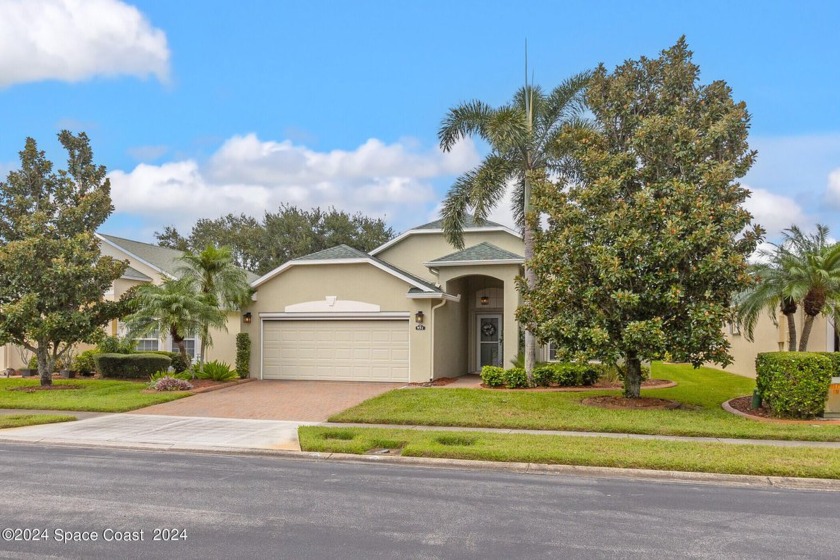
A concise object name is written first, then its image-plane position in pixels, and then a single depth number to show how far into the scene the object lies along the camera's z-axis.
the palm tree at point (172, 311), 19.64
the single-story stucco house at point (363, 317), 21.14
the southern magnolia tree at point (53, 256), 19.02
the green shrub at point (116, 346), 22.77
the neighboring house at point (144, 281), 24.47
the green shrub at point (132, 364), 22.38
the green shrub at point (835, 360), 16.02
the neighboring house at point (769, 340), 19.94
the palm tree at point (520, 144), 18.89
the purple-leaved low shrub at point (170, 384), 18.78
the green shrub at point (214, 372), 21.06
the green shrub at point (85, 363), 23.19
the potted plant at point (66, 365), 22.86
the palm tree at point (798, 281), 15.75
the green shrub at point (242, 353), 22.19
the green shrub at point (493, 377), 18.77
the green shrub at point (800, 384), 13.48
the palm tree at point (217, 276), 21.70
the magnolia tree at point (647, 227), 13.96
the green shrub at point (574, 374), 19.00
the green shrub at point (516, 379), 18.61
